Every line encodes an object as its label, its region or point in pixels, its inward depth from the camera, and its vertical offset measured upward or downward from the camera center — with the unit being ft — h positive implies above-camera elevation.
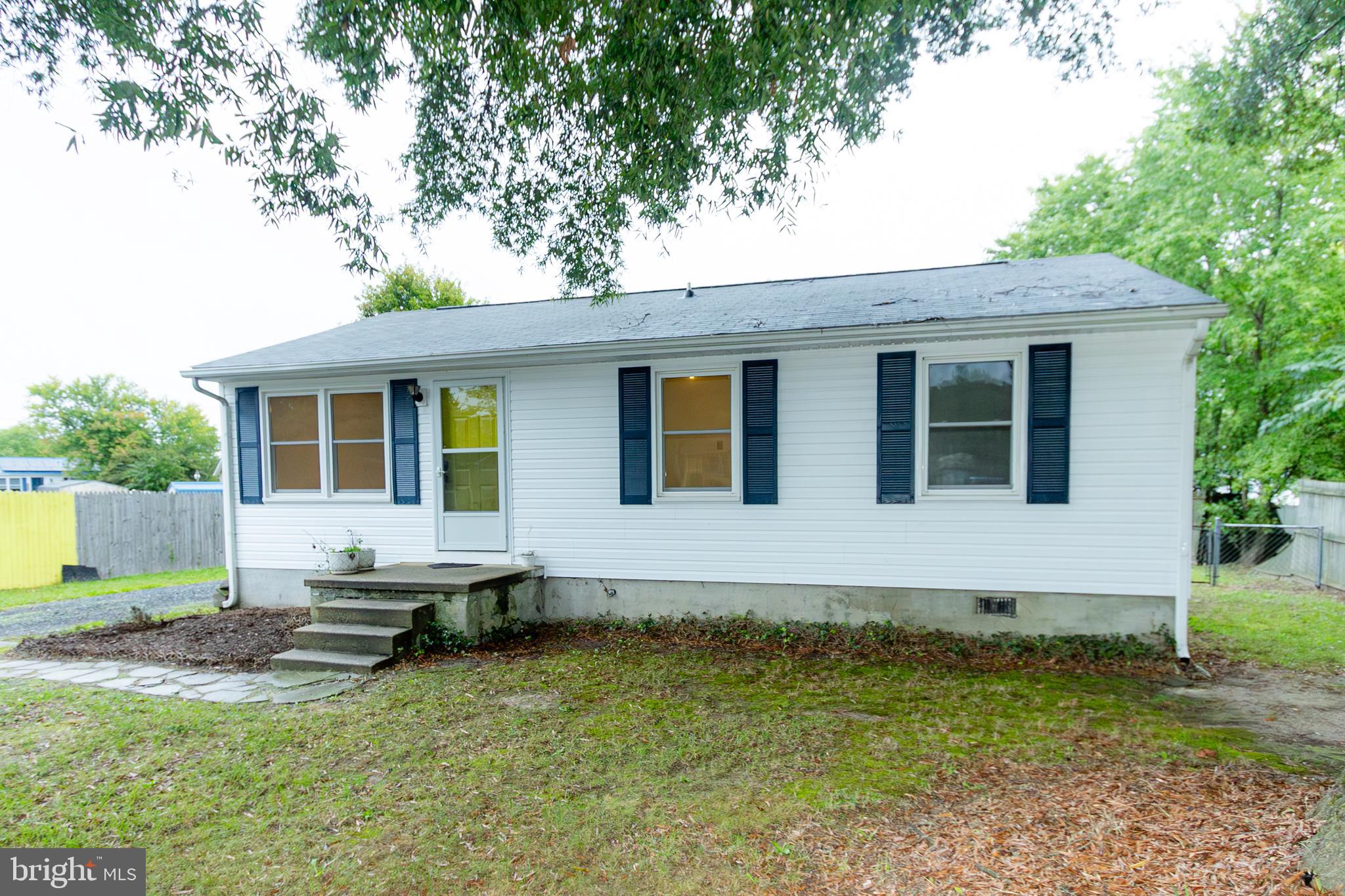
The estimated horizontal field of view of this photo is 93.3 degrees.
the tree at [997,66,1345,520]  35.94 +8.76
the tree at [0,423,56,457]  141.63 -3.69
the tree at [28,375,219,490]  106.63 -1.31
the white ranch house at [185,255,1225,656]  17.46 -0.87
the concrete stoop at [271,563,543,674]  17.49 -5.58
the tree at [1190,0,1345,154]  15.08 +8.91
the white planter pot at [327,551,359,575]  20.36 -4.48
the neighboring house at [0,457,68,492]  99.66 -7.56
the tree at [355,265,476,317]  74.78 +15.55
